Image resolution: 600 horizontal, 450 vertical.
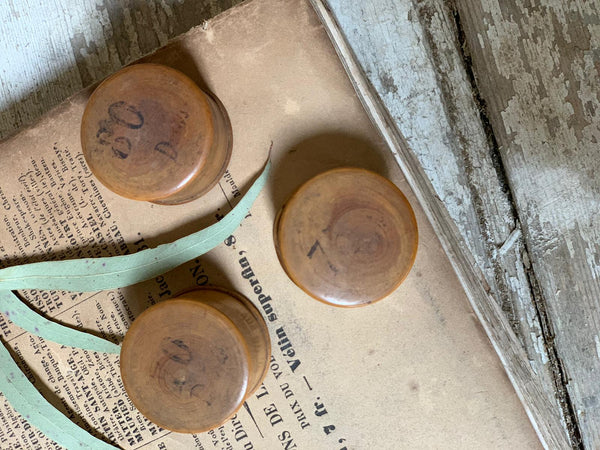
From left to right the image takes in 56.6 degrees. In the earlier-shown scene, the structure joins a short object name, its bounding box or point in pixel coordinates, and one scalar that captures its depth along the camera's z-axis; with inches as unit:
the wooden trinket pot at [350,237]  17.1
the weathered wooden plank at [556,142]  22.3
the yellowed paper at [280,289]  19.1
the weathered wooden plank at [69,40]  22.7
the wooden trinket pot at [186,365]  17.3
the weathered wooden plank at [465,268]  18.9
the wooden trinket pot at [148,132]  17.3
